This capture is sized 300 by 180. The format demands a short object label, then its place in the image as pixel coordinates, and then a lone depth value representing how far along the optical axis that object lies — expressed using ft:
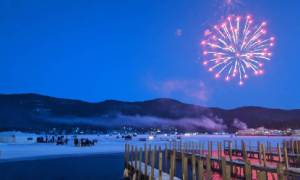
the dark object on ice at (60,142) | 115.51
